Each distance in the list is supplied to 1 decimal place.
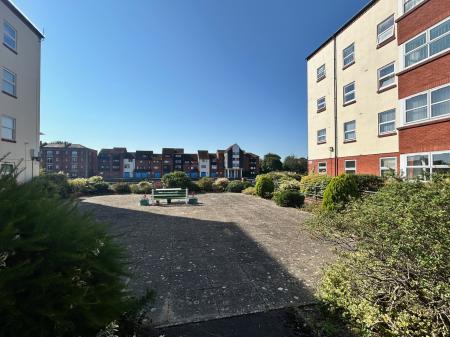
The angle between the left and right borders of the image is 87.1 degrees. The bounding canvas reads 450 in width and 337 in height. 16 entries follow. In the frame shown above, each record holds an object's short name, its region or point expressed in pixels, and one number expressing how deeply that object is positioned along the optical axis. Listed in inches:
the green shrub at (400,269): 101.9
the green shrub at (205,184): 999.8
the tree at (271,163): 3063.5
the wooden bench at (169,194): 609.6
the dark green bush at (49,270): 60.0
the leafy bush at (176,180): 907.4
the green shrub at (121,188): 940.6
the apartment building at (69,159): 2995.8
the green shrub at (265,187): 759.1
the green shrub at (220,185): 1026.1
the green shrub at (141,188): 914.7
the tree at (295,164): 2847.2
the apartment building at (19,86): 522.0
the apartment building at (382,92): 347.6
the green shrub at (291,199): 572.7
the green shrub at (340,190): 417.4
